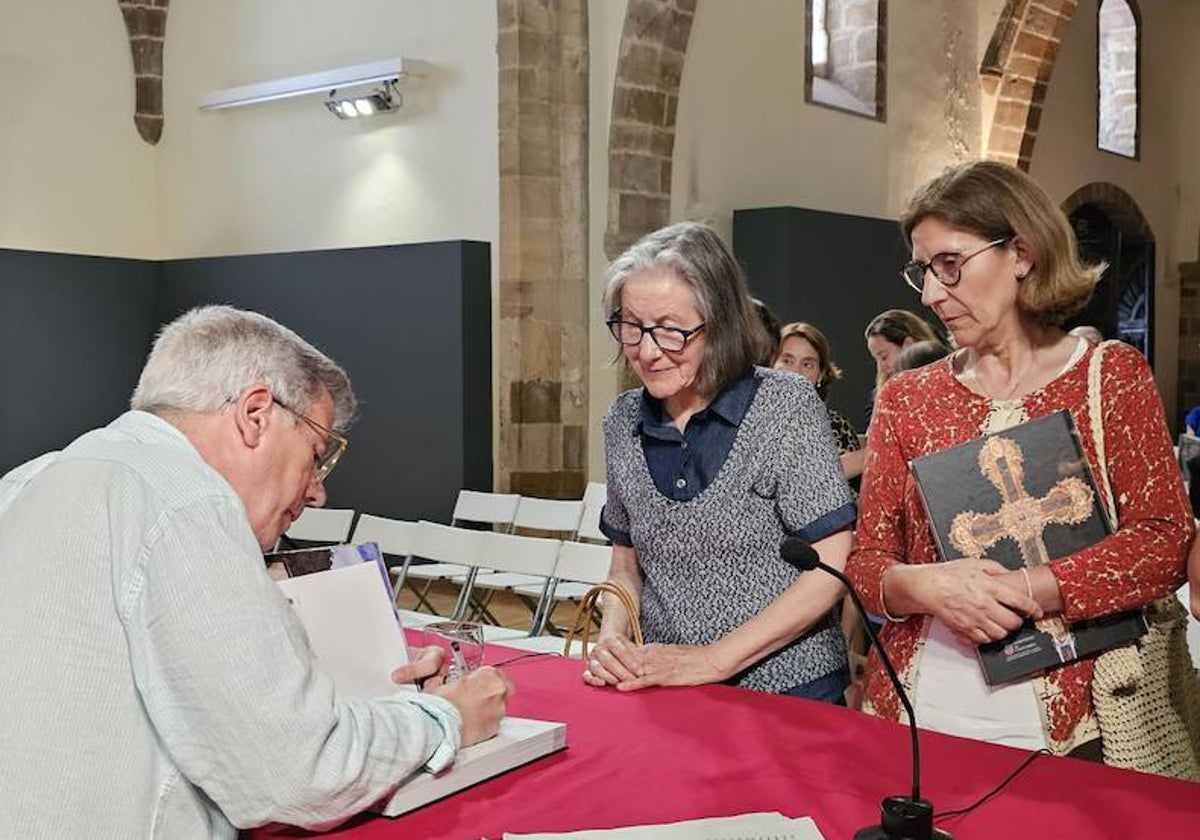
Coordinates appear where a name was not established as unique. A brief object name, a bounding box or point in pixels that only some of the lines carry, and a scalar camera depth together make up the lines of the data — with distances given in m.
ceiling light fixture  9.47
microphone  1.58
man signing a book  1.44
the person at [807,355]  5.66
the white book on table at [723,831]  1.68
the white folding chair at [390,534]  6.20
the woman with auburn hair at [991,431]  2.20
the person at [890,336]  6.48
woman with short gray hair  2.41
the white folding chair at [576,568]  5.00
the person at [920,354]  5.30
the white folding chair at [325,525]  6.89
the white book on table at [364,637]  1.96
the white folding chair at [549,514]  6.69
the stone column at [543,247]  8.91
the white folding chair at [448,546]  5.77
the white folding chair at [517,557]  5.23
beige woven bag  2.19
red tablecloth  1.74
